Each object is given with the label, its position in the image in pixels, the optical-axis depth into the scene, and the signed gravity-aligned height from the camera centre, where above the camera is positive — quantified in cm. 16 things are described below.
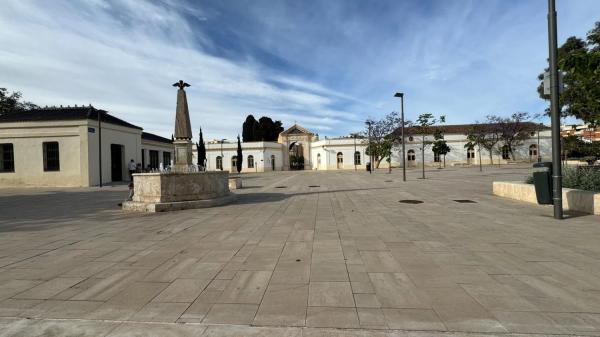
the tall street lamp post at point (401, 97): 2239 +482
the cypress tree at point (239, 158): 5922 +204
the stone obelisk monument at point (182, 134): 1248 +144
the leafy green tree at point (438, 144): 2776 +171
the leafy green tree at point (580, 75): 635 +299
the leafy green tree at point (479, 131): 5711 +579
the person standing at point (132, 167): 2666 +41
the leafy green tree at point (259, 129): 7775 +965
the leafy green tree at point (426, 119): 2686 +374
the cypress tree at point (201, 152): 3808 +224
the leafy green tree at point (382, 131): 5375 +587
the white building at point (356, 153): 5888 +238
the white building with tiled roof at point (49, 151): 2333 +171
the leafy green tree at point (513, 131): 5775 +555
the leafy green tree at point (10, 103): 4074 +946
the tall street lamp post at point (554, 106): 742 +126
